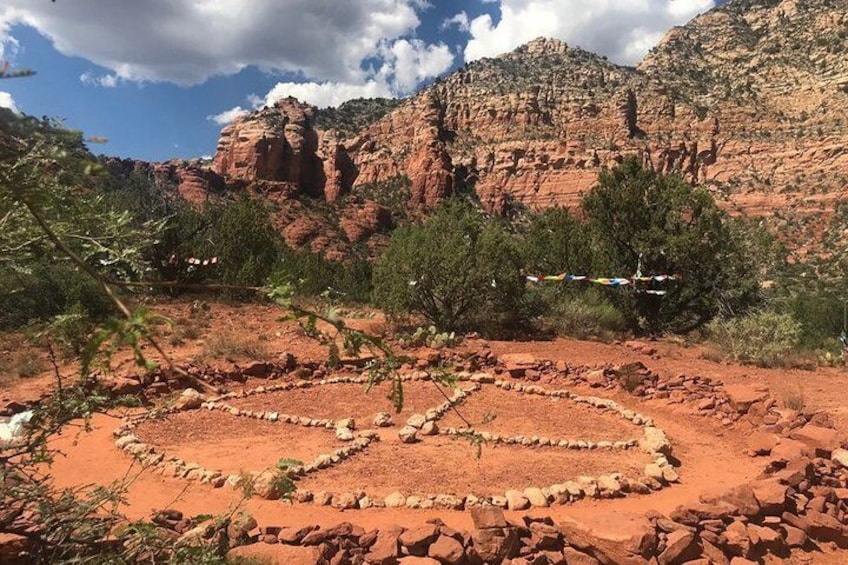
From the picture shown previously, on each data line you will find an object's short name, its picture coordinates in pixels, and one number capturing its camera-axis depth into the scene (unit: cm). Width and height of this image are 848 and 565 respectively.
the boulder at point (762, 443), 944
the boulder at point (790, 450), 833
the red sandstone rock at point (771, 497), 665
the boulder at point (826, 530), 659
